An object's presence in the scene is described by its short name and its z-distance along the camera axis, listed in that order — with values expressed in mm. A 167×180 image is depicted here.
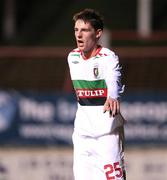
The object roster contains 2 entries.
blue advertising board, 31281
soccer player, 14305
